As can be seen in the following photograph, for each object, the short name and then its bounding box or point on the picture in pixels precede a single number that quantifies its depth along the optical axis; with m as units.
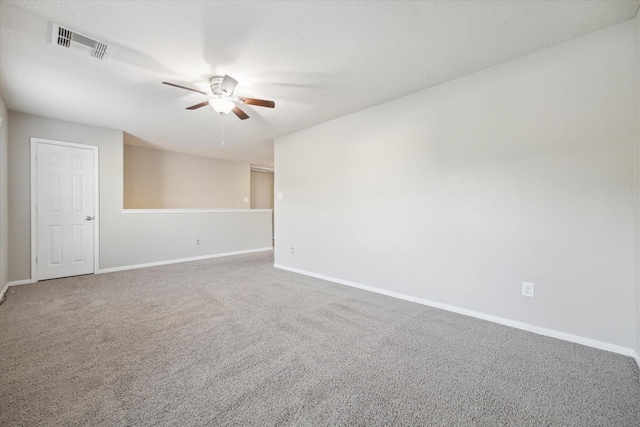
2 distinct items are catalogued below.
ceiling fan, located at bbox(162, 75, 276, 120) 2.71
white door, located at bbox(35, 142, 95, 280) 3.90
